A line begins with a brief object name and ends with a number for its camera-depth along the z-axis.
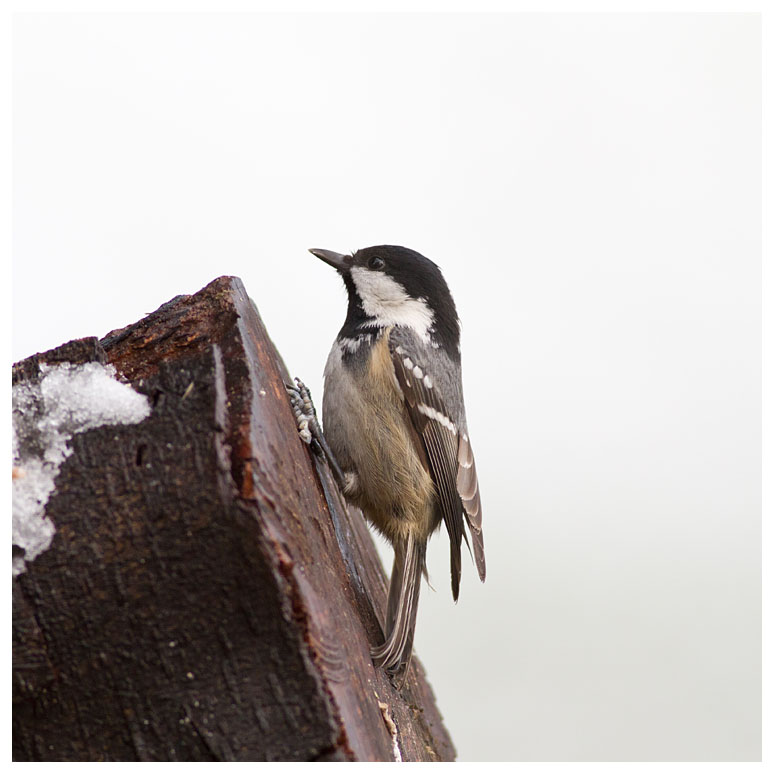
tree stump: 3.92
